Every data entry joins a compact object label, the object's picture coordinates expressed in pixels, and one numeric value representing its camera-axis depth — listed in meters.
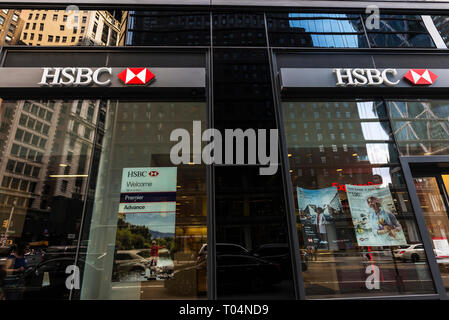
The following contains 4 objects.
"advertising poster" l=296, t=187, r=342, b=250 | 5.23
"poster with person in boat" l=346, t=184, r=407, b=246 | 5.32
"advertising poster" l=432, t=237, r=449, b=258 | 5.42
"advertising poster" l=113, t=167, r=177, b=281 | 4.91
